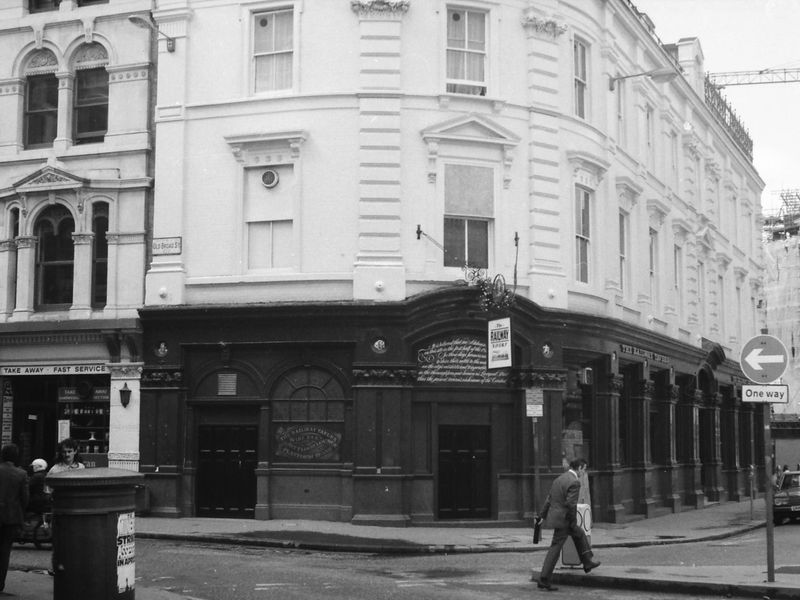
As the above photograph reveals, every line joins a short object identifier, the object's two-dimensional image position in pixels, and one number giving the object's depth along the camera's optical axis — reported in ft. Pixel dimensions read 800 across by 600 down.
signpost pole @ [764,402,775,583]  50.37
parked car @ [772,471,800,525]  106.22
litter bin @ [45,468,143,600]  36.76
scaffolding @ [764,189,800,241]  309.83
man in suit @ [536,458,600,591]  54.19
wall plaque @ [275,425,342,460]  85.51
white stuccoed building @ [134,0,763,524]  85.25
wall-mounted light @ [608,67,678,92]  98.22
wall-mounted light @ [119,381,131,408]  90.02
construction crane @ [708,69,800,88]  343.26
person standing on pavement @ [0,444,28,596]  44.42
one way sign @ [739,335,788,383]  52.19
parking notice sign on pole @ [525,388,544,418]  83.45
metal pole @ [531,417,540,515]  86.24
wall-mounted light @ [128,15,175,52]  90.76
